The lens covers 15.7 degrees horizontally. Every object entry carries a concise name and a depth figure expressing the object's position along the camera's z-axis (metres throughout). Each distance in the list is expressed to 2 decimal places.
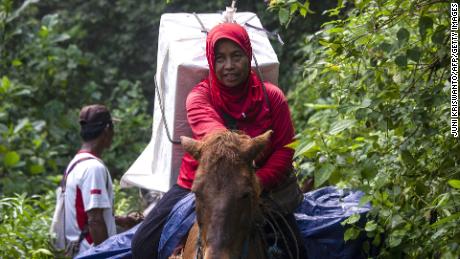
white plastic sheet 11.86
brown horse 8.72
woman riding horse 10.48
